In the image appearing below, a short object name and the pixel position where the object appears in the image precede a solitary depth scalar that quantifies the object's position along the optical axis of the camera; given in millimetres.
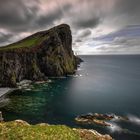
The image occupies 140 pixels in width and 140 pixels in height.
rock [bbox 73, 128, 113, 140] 18423
